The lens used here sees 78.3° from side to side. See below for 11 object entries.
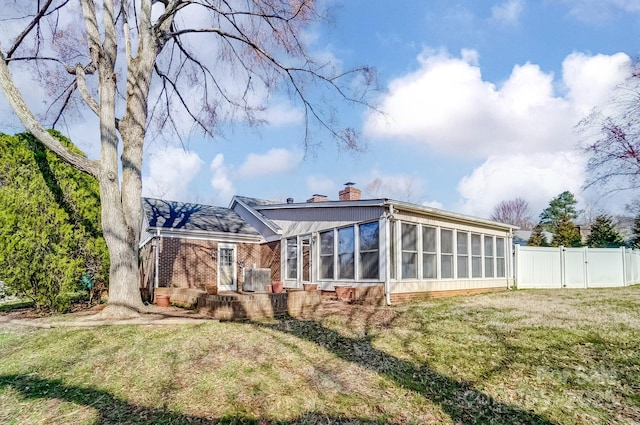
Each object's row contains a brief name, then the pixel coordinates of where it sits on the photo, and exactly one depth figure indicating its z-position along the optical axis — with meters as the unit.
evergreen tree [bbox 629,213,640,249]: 27.49
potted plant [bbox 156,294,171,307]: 11.84
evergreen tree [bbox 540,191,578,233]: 43.88
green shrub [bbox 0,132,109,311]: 9.02
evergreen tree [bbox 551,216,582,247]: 28.62
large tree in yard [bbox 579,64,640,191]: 14.02
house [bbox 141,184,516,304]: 11.47
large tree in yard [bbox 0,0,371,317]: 8.87
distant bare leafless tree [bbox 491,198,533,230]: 50.50
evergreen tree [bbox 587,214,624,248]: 27.99
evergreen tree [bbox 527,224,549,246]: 29.55
